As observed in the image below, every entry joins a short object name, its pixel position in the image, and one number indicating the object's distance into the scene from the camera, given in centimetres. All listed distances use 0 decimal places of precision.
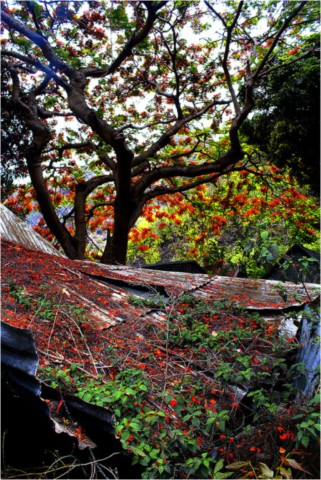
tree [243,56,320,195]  780
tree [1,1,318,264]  748
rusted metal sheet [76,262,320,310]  412
